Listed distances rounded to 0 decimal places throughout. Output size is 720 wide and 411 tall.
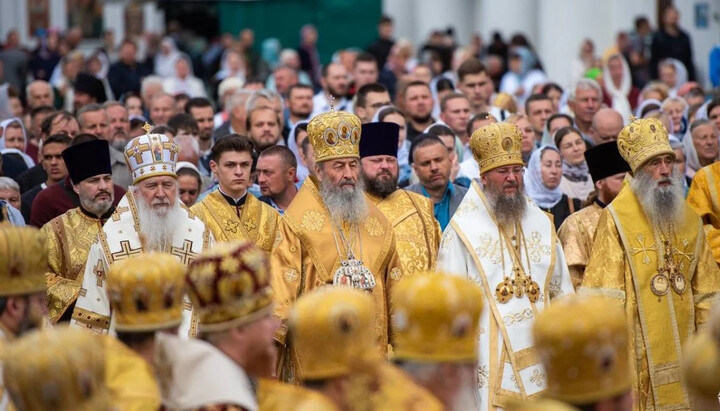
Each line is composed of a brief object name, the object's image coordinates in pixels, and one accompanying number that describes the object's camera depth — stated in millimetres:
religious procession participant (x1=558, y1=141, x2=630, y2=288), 17547
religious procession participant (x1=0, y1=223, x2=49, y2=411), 10883
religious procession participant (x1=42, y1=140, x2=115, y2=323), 16172
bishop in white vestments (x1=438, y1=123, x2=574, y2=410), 16047
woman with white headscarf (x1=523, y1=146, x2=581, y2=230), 20453
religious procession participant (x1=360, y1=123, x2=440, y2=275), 17187
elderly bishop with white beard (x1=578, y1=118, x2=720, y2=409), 16469
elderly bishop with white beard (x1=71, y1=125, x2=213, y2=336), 15250
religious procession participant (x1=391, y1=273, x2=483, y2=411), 9469
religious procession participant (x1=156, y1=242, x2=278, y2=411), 9594
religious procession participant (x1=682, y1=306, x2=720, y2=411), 8875
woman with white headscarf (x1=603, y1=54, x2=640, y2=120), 32187
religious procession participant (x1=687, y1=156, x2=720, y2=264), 18016
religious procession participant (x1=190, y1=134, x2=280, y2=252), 17312
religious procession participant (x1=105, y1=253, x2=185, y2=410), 10141
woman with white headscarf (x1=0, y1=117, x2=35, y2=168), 23742
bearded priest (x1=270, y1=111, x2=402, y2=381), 15844
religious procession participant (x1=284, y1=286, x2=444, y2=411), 9023
